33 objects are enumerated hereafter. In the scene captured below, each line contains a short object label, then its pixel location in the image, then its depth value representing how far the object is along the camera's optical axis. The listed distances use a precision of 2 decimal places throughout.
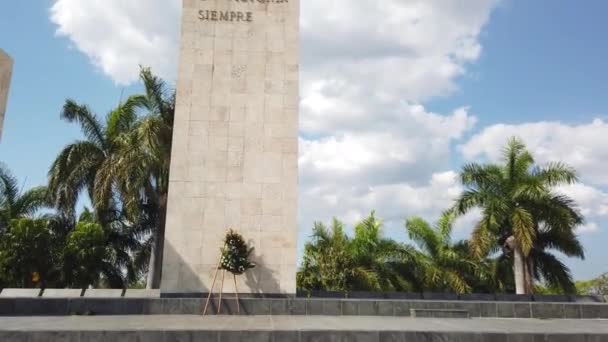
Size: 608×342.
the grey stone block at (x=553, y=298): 18.11
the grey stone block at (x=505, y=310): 13.19
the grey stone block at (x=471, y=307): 13.23
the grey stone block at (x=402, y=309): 13.27
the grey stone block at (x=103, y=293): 15.28
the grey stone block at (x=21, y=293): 15.78
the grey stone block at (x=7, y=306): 12.48
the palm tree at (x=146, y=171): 22.16
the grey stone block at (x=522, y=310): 13.24
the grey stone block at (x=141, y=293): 15.38
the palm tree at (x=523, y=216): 23.53
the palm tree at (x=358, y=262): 23.55
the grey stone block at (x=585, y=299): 18.48
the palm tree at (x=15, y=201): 26.70
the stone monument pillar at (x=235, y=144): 15.59
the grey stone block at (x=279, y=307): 13.75
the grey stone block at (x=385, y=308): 13.20
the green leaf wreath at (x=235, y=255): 14.70
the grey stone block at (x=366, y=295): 17.75
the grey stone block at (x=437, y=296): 17.47
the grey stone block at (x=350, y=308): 13.25
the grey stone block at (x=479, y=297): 17.69
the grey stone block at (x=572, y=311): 13.43
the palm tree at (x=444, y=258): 26.02
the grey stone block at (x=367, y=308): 13.19
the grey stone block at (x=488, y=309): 13.19
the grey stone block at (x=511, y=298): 17.61
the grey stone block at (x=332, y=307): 13.31
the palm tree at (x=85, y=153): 24.19
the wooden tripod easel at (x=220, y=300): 13.76
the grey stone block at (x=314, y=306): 13.52
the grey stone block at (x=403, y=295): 17.66
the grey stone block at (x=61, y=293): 15.68
